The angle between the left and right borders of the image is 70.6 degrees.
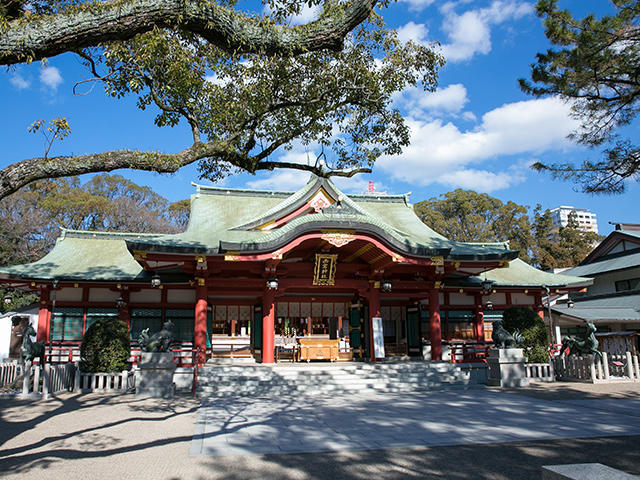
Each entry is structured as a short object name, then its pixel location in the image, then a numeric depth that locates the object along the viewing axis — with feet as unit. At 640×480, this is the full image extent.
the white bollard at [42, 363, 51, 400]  40.63
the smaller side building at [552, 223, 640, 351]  77.36
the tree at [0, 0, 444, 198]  16.08
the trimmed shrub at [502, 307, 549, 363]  49.85
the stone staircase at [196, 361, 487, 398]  43.70
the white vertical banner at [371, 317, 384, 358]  50.75
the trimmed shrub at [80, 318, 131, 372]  45.14
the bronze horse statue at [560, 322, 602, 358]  47.62
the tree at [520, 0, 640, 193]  29.68
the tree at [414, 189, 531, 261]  138.10
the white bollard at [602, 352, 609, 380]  45.93
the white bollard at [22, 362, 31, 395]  40.40
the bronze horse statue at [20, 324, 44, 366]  46.52
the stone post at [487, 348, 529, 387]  46.14
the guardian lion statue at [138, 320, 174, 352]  42.39
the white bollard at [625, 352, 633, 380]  47.03
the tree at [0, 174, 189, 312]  101.86
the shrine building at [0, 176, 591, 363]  48.08
